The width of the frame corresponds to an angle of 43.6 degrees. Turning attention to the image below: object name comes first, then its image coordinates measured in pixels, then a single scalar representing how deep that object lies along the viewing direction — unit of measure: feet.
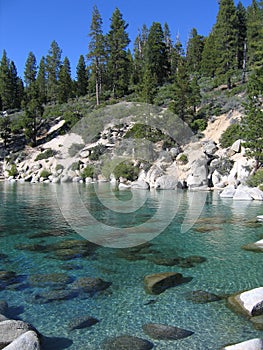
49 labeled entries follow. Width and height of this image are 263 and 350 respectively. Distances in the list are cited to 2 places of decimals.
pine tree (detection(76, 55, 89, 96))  236.02
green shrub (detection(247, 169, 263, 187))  84.38
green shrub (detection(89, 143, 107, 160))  150.96
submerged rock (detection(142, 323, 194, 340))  19.61
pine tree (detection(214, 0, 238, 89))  164.96
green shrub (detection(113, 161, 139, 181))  123.65
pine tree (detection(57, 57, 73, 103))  228.84
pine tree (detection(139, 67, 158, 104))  151.23
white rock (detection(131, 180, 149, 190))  107.86
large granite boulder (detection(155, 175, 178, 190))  105.09
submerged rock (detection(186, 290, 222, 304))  24.31
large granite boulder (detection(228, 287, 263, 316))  21.67
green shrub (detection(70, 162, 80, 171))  149.69
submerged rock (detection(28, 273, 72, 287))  27.84
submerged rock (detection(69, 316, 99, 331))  20.90
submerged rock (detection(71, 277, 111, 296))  26.61
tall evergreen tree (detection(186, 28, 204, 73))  229.45
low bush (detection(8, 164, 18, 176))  164.96
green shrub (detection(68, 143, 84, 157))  161.99
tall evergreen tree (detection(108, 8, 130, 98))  206.49
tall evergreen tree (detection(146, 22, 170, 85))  205.57
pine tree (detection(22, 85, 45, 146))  191.11
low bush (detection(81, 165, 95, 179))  140.04
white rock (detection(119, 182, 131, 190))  109.12
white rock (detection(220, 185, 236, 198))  83.35
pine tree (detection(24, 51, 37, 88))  269.03
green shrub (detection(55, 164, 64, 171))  152.72
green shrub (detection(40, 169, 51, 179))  147.99
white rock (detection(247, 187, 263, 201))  76.66
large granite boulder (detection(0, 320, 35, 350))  17.74
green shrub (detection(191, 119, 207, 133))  144.05
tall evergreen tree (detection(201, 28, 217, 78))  194.29
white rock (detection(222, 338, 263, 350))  16.56
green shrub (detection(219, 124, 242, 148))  118.66
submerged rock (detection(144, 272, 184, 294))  26.56
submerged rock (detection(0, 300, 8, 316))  22.49
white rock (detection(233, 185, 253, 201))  77.96
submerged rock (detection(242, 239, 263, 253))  36.62
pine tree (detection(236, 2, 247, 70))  183.52
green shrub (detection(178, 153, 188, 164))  120.47
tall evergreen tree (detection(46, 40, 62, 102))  244.63
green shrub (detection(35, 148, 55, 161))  168.07
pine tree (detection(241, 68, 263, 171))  92.89
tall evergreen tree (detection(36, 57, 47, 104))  253.44
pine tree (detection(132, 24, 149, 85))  215.10
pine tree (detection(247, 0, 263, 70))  155.59
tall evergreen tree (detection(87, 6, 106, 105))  197.20
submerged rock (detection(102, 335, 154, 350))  18.40
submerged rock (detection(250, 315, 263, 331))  20.24
